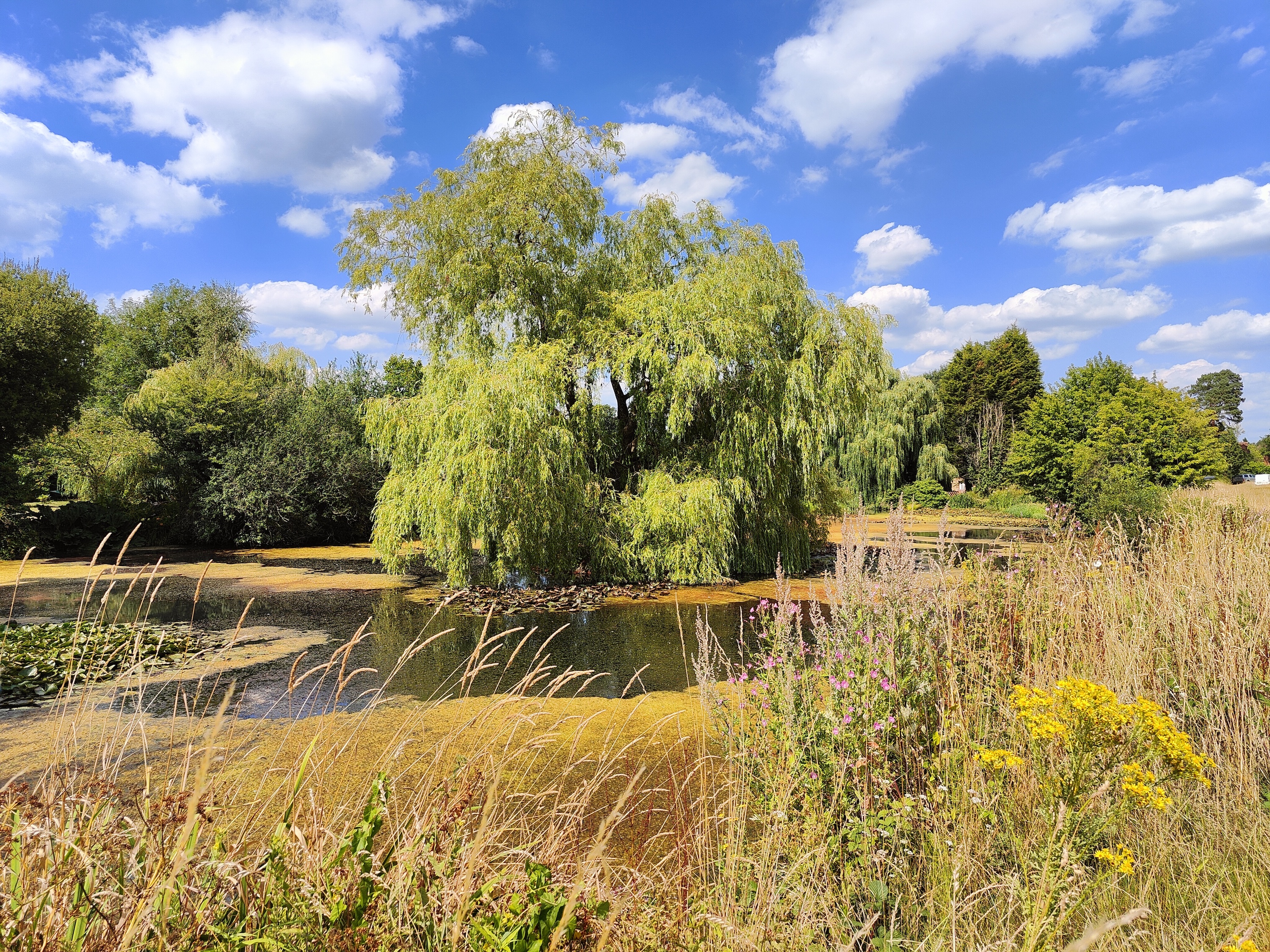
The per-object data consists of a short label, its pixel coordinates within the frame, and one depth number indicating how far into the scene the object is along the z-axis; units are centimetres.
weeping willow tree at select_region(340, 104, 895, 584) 1120
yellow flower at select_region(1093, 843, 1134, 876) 175
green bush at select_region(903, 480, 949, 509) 2981
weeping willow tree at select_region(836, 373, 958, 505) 2744
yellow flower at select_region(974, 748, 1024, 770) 228
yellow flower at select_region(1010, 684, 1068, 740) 208
